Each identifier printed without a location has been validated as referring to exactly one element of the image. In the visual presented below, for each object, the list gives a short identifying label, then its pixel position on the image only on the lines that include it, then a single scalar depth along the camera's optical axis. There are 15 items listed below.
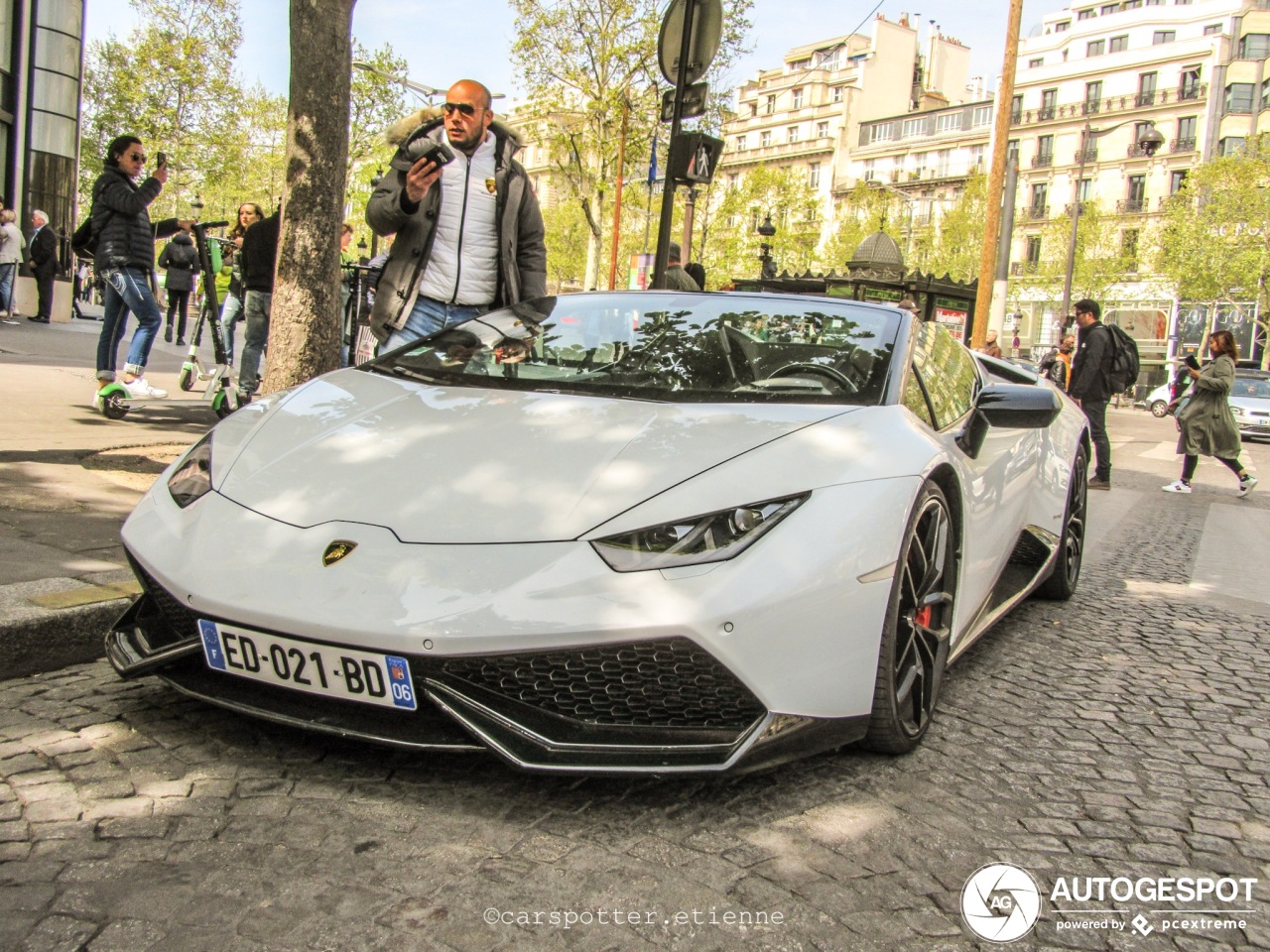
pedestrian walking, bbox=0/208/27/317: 15.60
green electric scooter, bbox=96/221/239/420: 7.05
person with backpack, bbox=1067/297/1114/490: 10.34
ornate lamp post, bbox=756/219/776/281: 24.75
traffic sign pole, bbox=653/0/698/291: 6.41
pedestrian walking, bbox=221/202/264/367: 9.17
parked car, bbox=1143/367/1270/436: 21.81
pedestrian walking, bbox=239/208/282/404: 8.12
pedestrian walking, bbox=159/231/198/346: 15.77
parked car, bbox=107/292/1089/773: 2.13
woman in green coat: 10.48
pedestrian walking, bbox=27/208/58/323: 16.88
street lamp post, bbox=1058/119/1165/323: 26.70
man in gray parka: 4.70
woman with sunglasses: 7.09
